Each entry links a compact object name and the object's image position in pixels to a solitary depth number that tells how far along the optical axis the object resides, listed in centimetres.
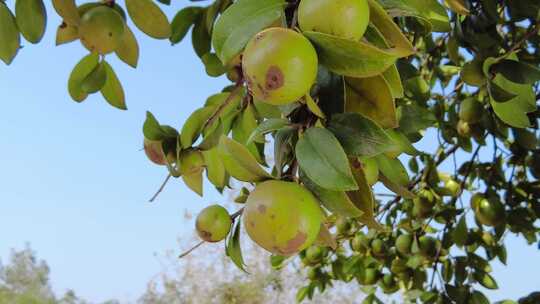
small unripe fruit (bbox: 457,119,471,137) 175
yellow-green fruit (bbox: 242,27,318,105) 50
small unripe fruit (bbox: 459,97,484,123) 161
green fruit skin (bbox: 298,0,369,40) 53
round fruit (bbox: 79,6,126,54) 94
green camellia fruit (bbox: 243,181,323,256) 53
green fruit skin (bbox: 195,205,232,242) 74
